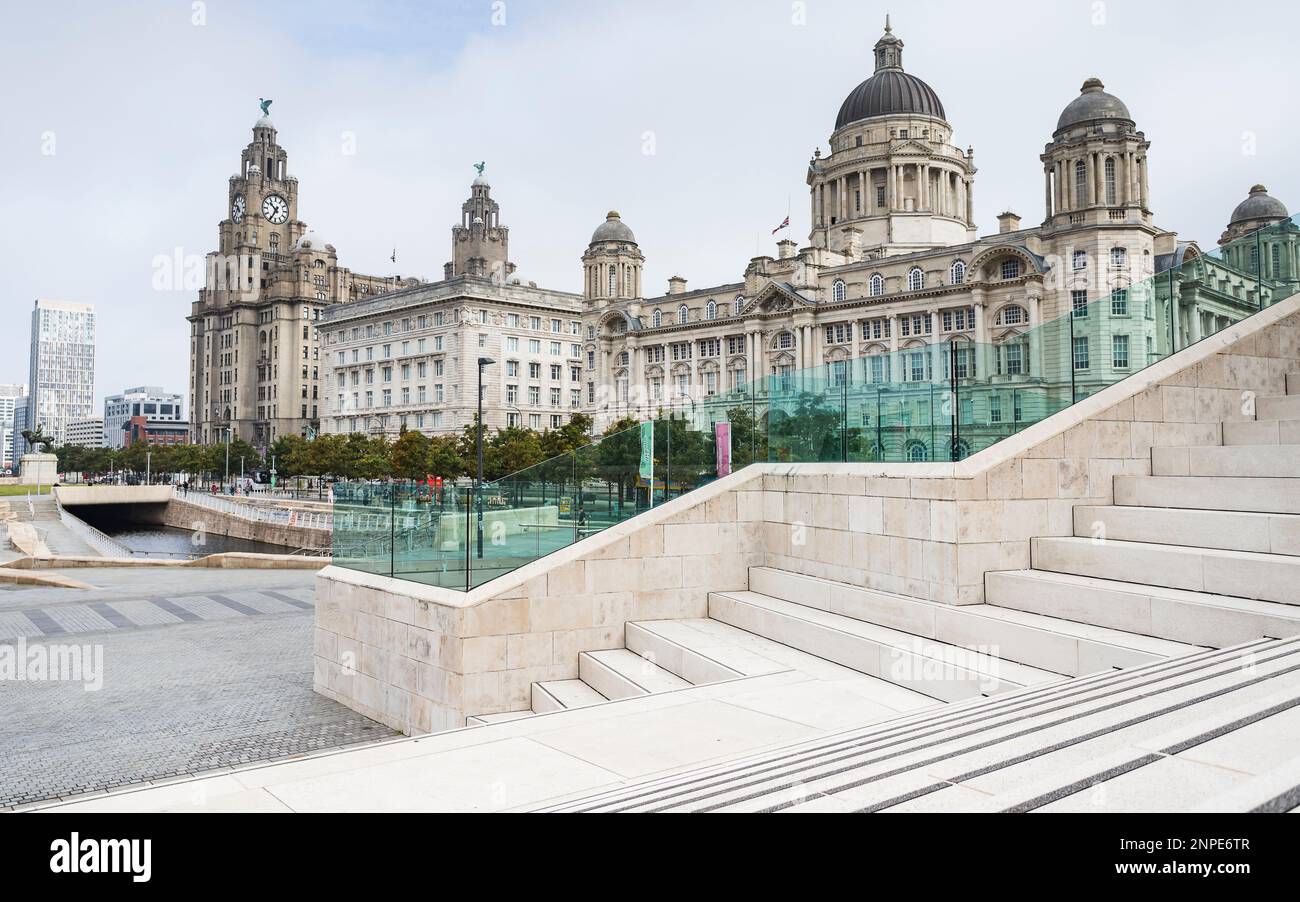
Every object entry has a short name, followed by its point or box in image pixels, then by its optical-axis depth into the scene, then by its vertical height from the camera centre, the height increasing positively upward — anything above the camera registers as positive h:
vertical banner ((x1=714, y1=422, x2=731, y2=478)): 13.51 +0.30
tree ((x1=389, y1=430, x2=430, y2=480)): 74.75 +0.87
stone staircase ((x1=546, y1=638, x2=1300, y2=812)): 3.80 -1.50
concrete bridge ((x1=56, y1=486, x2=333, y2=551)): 55.19 -3.47
